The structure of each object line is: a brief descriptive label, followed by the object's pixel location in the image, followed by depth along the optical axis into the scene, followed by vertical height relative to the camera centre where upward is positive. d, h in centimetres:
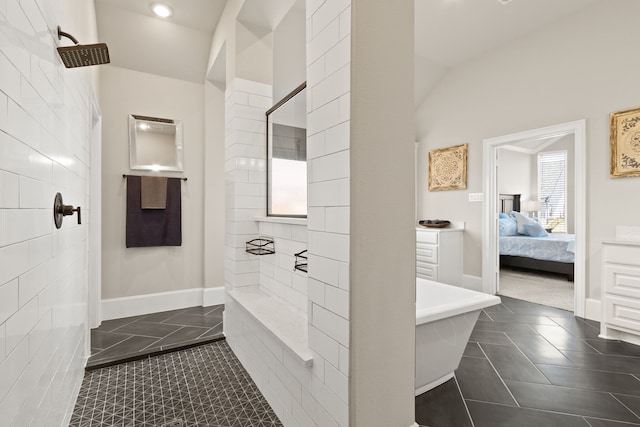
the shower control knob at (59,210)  136 -1
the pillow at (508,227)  596 -31
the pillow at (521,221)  597 -19
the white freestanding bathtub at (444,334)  176 -73
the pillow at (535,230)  578 -35
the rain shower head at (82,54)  133 +67
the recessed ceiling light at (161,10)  282 +181
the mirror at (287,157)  215 +39
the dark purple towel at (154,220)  331 -12
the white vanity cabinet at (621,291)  256 -67
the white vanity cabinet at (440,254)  435 -61
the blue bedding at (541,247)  497 -60
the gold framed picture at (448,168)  454 +63
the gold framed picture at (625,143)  291 +64
